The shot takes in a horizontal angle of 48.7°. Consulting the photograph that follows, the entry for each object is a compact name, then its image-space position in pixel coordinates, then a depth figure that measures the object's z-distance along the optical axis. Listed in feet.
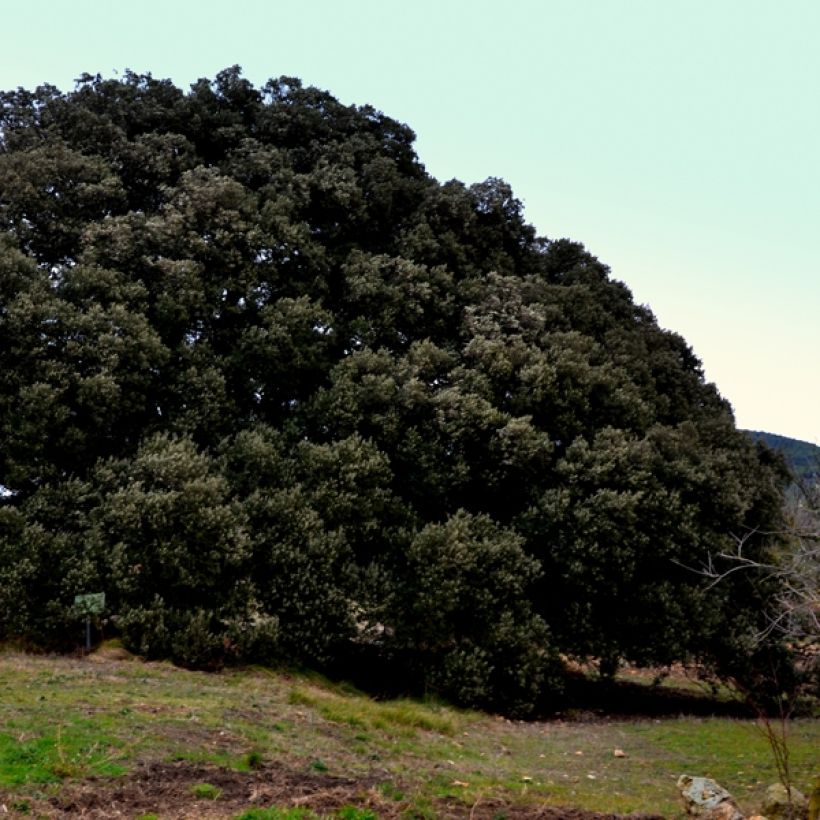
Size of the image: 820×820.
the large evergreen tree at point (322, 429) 65.41
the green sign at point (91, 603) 59.36
